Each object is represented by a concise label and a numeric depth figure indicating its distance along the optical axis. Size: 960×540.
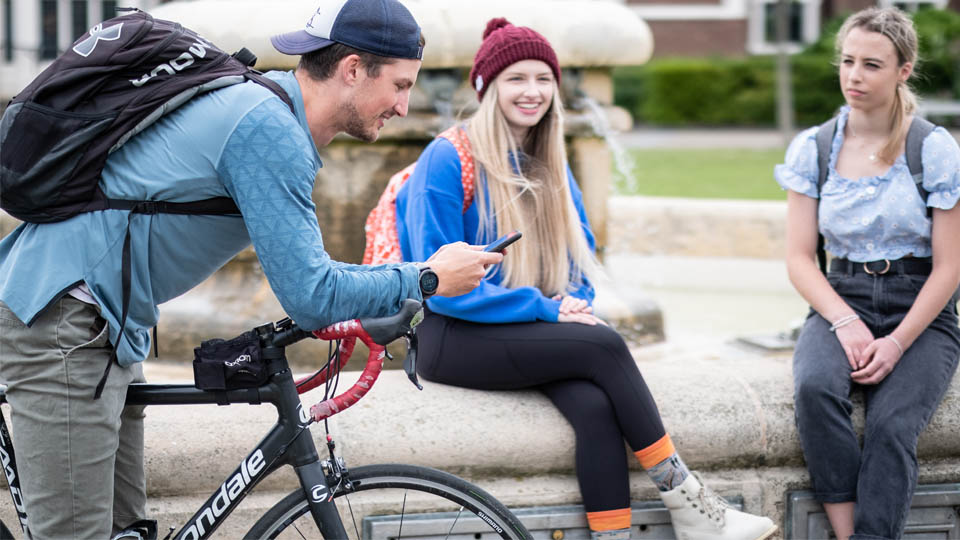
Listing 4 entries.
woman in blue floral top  6.37
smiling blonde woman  6.12
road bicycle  4.75
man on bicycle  4.30
